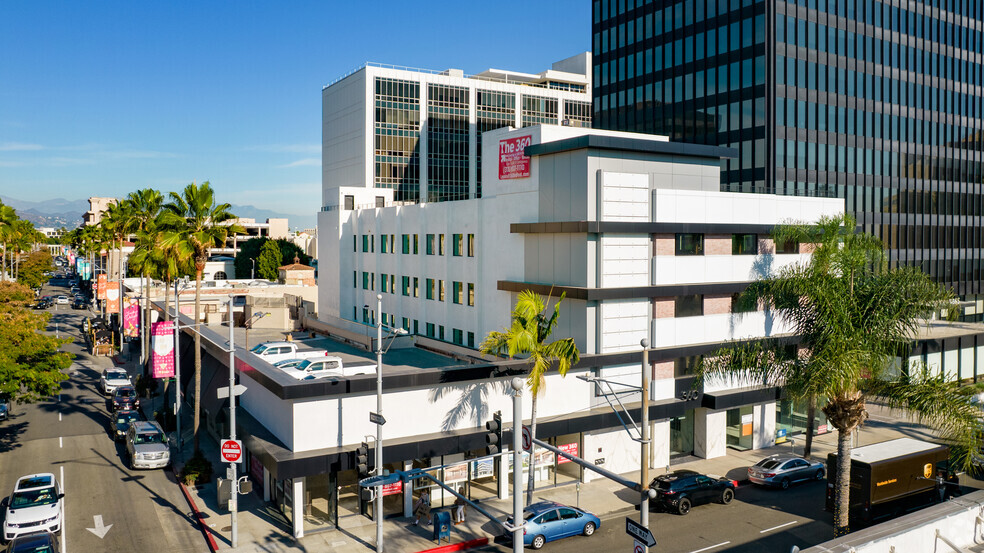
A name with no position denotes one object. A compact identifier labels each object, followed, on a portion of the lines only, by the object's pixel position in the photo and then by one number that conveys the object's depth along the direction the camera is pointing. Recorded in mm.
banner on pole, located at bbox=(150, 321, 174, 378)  43375
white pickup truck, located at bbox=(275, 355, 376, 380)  35562
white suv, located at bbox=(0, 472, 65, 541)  28125
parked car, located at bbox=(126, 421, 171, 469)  38531
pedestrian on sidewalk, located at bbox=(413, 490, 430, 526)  30656
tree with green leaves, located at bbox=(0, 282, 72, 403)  36281
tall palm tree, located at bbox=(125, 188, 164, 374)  62531
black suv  32125
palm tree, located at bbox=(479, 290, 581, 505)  28953
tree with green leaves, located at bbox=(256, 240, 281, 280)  130375
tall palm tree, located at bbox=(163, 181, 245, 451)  38625
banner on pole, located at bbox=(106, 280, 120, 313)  81062
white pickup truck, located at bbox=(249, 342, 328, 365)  41344
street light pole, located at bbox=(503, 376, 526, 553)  16969
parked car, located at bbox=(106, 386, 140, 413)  50625
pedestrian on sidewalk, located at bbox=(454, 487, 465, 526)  30703
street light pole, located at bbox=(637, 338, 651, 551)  22178
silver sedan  35719
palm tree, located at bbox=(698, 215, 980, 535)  22547
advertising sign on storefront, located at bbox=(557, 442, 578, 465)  36031
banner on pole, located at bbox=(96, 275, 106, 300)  94875
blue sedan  28062
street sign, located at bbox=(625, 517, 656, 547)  17969
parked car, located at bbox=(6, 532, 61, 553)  24625
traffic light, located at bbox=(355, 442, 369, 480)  23984
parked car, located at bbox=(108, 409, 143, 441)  44656
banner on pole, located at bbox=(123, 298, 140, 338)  66325
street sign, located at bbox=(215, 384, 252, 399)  29578
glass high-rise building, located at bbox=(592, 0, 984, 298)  71500
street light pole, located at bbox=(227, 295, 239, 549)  28266
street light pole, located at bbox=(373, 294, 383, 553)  26970
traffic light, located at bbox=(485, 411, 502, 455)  20734
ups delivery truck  29359
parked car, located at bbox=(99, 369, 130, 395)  57000
